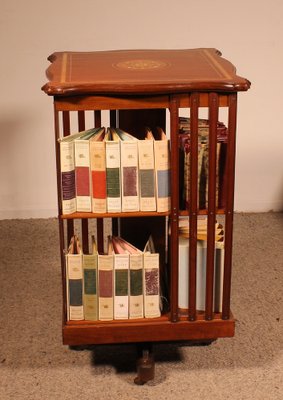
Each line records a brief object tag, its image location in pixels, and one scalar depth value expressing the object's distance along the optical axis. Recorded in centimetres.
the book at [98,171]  187
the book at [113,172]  187
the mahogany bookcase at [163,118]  182
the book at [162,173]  189
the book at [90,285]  198
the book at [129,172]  188
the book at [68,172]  185
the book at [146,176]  188
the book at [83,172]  187
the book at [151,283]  200
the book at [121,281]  199
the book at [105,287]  198
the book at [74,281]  197
